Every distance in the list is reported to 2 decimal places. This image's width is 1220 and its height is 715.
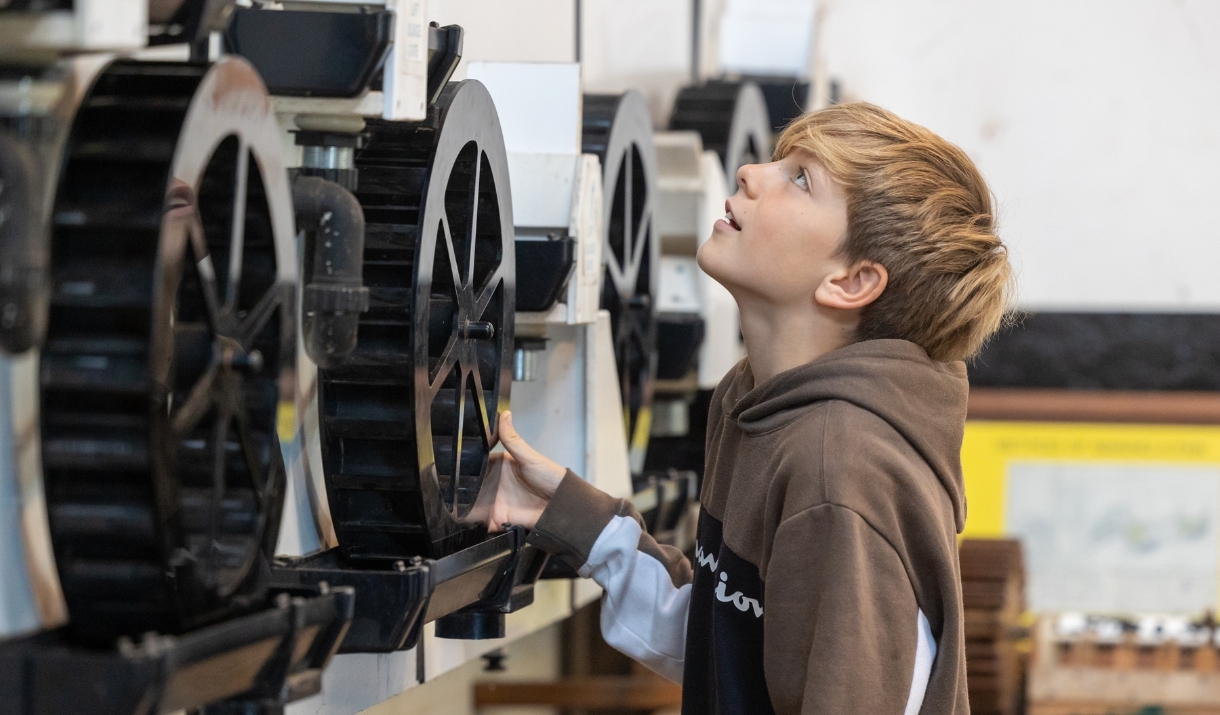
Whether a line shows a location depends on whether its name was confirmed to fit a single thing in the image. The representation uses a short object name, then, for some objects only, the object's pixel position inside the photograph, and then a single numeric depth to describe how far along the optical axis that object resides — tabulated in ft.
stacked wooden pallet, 15.53
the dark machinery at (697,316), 10.31
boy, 7.03
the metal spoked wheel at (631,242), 8.87
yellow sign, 20.02
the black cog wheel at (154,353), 5.70
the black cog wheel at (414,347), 6.84
